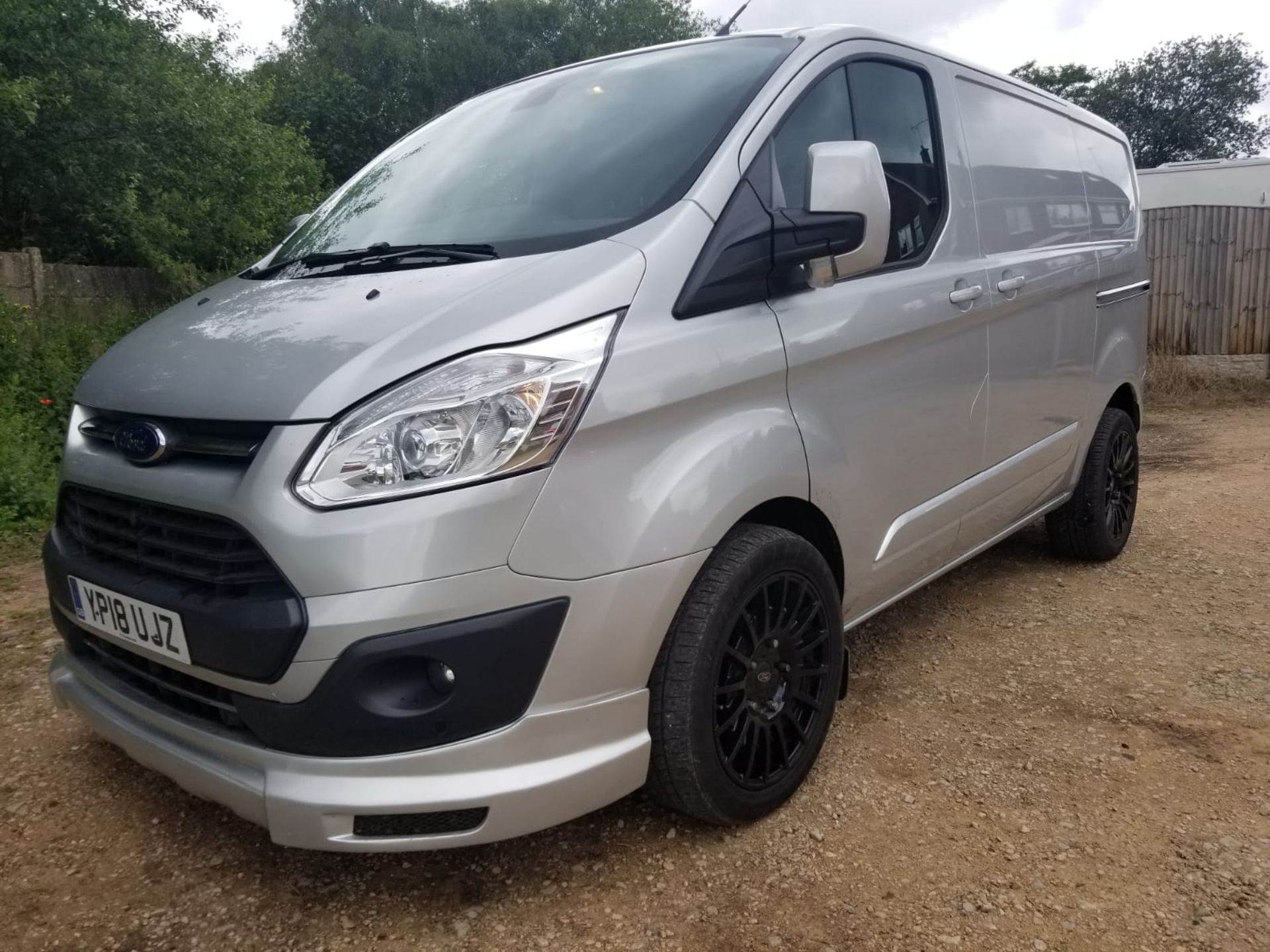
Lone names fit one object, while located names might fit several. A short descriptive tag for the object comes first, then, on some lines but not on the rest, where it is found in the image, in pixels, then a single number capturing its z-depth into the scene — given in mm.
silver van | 1713
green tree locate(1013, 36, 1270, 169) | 35250
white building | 13422
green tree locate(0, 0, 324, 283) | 7629
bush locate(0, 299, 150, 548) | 5223
